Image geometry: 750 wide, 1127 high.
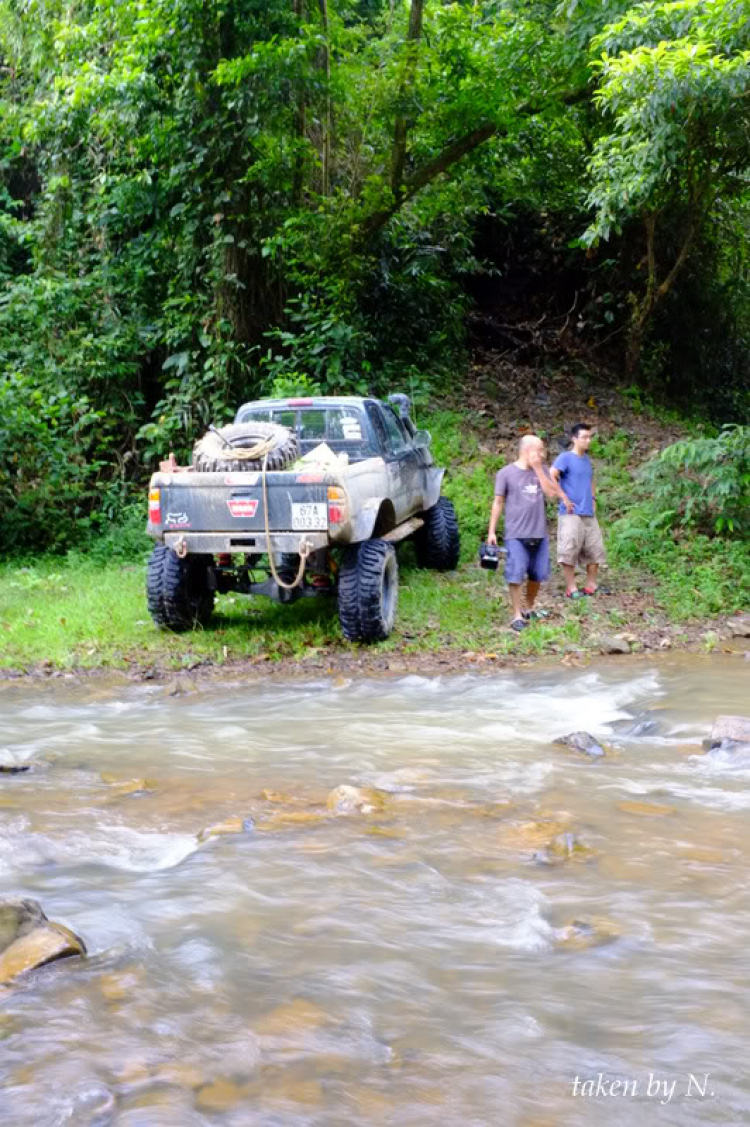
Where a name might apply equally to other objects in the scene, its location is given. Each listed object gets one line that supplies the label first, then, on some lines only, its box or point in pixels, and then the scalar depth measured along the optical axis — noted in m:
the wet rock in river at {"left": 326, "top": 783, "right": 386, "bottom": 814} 4.53
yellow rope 8.42
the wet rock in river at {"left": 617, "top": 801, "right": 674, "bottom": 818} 4.47
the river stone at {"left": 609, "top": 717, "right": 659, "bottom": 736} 6.11
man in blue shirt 9.86
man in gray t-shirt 9.10
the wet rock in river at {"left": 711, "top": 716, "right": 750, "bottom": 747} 5.46
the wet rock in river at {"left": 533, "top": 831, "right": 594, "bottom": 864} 3.92
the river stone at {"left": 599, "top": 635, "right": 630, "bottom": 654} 8.55
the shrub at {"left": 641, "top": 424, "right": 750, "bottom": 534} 11.15
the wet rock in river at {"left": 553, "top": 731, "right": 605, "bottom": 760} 5.49
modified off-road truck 8.15
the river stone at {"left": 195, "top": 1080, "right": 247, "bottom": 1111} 2.38
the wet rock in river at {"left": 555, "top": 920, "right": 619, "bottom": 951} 3.24
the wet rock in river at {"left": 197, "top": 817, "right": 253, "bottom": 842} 4.22
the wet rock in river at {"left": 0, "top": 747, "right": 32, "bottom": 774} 5.23
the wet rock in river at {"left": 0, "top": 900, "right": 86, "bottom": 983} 2.98
